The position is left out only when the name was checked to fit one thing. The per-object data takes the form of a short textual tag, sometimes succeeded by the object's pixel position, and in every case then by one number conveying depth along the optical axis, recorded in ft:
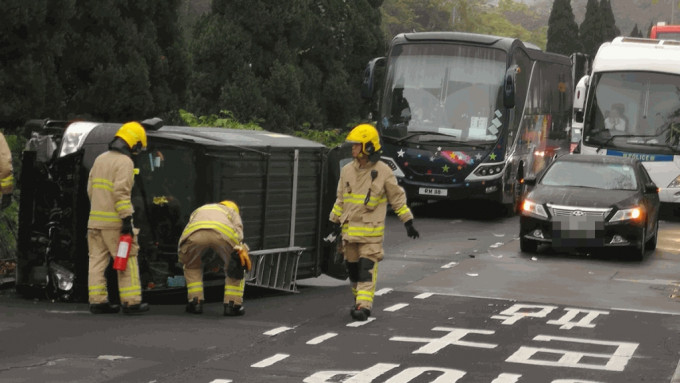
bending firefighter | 39.93
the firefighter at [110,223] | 39.78
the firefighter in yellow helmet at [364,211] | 40.81
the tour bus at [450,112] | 80.02
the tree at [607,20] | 263.08
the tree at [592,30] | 261.44
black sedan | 60.64
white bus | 87.66
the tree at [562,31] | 254.47
